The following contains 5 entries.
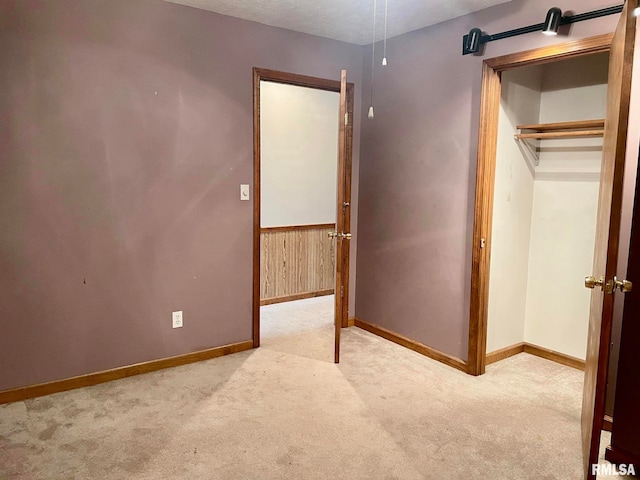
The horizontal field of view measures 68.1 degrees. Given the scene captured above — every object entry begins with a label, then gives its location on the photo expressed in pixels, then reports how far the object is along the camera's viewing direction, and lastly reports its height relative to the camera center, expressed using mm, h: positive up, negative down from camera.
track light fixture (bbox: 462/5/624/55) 2498 +927
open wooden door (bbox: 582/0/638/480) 1770 -151
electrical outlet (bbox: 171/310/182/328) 3301 -947
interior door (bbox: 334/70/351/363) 3158 -236
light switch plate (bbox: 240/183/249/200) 3482 -55
